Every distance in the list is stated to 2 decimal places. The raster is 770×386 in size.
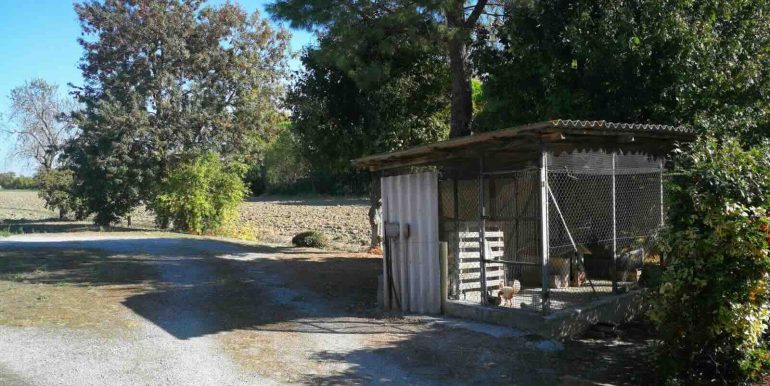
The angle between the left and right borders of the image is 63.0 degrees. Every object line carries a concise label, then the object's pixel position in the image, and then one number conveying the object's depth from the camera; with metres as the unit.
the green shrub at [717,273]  5.46
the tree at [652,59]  10.56
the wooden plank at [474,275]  9.46
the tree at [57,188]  31.74
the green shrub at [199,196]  25.78
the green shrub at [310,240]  20.39
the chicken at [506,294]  9.06
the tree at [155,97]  26.25
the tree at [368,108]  15.06
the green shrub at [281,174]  55.34
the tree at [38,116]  46.81
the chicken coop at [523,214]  8.47
